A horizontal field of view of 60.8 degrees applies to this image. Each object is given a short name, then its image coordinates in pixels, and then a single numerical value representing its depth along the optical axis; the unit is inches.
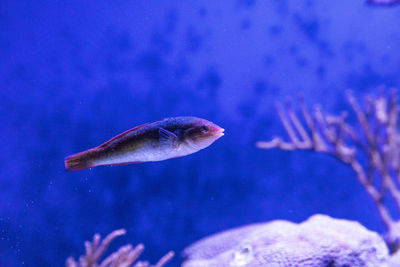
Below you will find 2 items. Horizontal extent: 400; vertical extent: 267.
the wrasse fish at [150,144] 40.5
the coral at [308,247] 94.6
